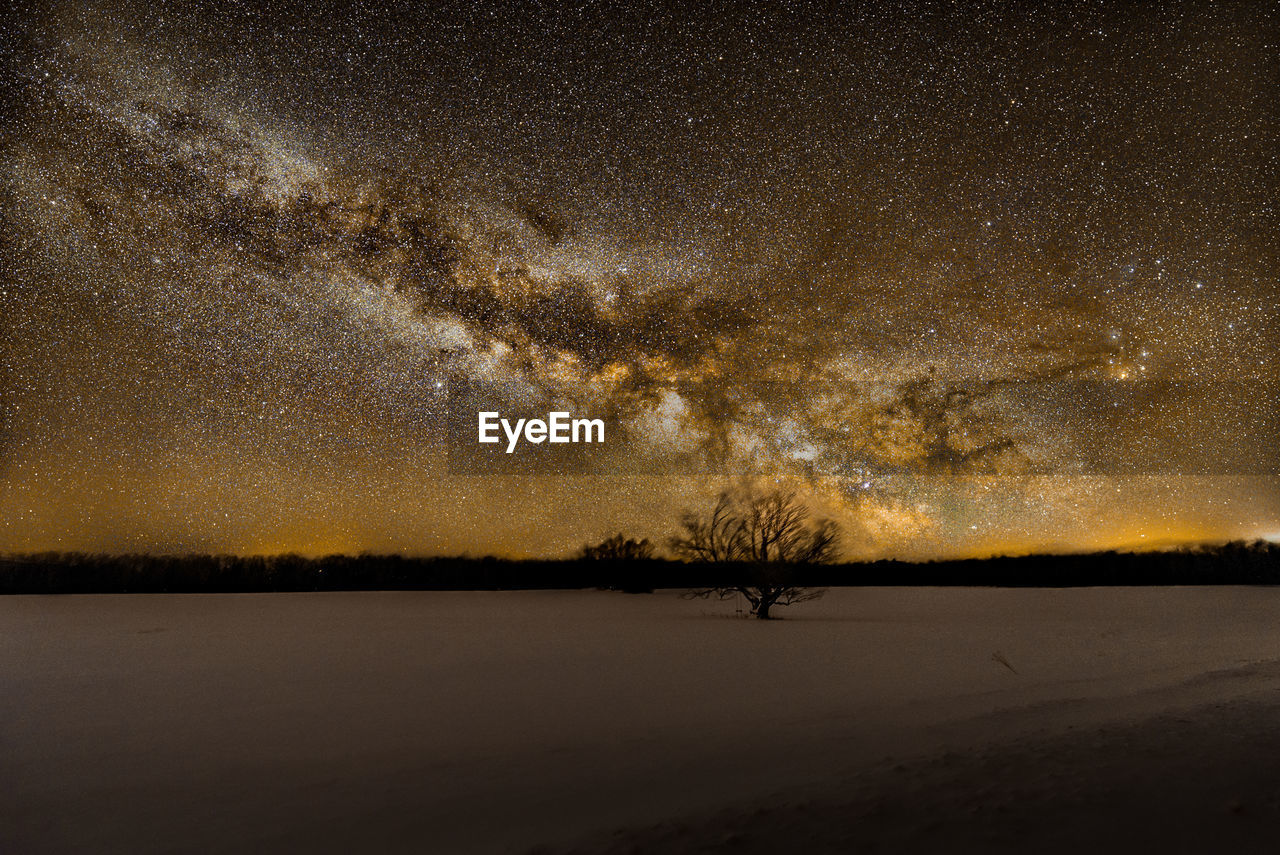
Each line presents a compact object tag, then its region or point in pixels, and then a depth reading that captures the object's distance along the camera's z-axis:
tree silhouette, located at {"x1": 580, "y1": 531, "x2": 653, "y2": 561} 35.84
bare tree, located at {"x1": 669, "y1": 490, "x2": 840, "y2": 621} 19.59
